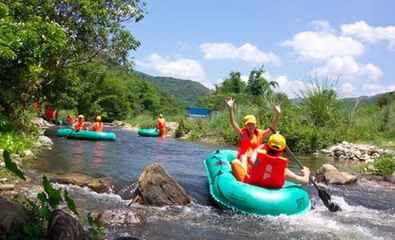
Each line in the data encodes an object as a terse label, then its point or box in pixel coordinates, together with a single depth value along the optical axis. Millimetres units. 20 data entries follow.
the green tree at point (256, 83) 44925
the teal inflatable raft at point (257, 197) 7801
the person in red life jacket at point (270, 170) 7945
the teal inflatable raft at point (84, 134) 20328
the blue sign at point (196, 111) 41938
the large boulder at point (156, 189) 8141
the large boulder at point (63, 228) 4113
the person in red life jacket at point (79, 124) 21070
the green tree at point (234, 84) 47050
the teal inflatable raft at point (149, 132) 26375
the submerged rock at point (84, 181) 9062
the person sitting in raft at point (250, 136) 9438
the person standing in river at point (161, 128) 26059
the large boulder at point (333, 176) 12016
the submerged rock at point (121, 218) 6707
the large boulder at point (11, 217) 4372
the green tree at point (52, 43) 11500
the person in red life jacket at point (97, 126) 22000
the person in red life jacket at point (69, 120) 30902
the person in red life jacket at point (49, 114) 32853
